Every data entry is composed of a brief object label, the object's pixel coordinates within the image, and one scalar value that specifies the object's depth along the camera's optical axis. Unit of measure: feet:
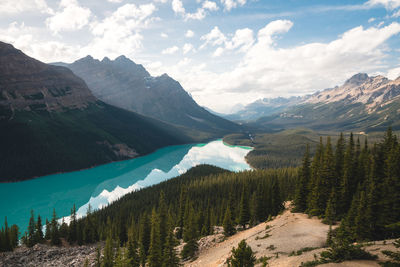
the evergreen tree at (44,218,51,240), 230.95
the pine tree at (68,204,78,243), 233.76
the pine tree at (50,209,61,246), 221.46
